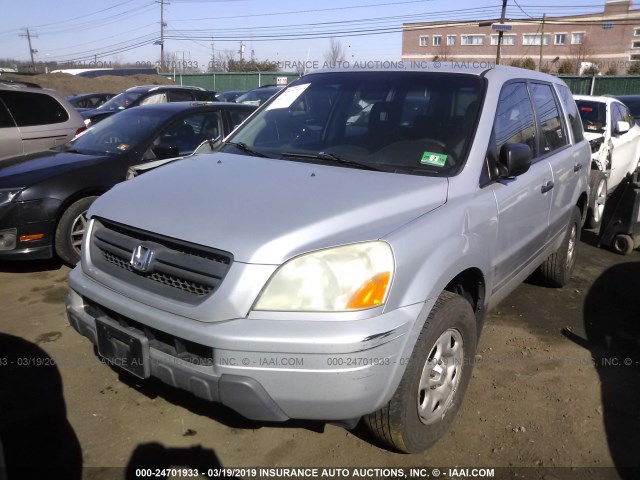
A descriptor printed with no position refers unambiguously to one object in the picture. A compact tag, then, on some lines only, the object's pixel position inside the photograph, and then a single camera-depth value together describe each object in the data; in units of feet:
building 193.16
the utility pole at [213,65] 172.65
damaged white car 24.05
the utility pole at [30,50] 284.24
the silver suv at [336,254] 7.38
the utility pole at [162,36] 195.23
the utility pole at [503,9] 125.00
